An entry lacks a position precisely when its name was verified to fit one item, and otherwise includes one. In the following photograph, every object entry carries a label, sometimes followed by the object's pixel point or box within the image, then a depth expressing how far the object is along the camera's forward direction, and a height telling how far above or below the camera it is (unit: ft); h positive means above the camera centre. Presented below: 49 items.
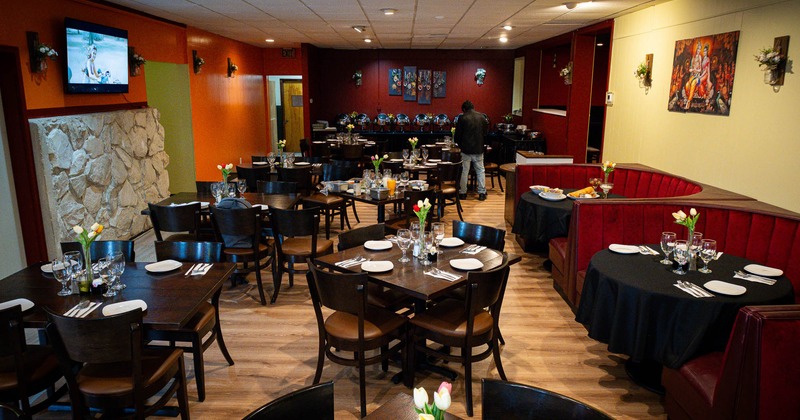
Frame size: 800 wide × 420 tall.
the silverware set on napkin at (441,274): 10.69 -3.26
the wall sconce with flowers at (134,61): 22.69 +2.10
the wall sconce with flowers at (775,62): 13.98 +1.38
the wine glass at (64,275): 9.64 -2.95
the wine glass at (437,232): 11.80 -2.63
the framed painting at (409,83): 47.62 +2.59
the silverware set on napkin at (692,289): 9.84 -3.27
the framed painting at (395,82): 47.70 +2.68
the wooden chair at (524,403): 5.74 -3.19
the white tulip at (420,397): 4.49 -2.39
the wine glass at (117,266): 9.97 -2.90
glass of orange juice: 19.02 -2.54
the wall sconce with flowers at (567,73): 30.99 +2.33
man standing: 29.89 -1.43
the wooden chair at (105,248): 11.55 -2.97
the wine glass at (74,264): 9.71 -2.80
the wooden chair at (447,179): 24.38 -3.08
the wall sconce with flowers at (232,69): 36.24 +2.88
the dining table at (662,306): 9.67 -3.61
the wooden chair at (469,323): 10.18 -4.26
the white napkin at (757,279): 10.43 -3.22
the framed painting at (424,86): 47.65 +2.29
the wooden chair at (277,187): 19.66 -2.77
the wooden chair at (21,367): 8.10 -4.33
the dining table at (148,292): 8.91 -3.34
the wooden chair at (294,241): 15.30 -3.98
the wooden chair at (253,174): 23.52 -2.77
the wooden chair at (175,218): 15.37 -3.09
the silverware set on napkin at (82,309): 8.90 -3.36
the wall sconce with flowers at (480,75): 47.14 +3.30
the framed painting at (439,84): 47.62 +2.52
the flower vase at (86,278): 9.75 -3.06
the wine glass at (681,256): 11.00 -2.91
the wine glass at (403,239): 11.89 -2.81
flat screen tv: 18.30 +1.91
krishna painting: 16.52 +1.32
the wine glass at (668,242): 11.35 -2.71
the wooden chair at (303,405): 5.71 -3.19
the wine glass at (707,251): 11.03 -2.81
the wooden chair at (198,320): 10.25 -4.21
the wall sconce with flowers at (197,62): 29.30 +2.68
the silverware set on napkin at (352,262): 11.45 -3.23
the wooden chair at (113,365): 7.87 -4.36
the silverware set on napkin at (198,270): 10.96 -3.28
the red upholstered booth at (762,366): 7.66 -3.67
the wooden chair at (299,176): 23.61 -2.84
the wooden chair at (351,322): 9.87 -4.27
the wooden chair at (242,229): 15.16 -3.37
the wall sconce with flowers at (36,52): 16.55 +1.79
